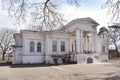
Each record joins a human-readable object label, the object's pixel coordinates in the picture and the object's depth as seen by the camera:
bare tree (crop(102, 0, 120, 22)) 4.84
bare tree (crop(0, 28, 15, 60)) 20.76
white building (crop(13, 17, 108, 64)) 12.22
